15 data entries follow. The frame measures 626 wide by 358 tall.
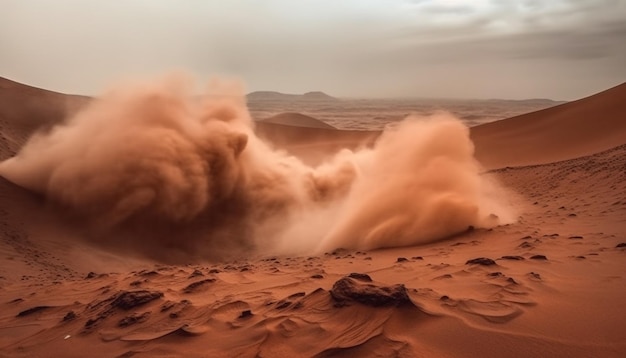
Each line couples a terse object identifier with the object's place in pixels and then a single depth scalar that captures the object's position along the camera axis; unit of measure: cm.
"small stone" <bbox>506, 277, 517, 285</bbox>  348
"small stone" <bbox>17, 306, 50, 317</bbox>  413
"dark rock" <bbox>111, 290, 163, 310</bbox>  374
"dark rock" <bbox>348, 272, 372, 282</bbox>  357
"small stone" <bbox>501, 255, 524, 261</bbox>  444
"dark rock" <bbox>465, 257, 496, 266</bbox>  423
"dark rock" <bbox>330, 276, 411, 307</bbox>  301
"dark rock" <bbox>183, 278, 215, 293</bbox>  421
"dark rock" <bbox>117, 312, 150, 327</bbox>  340
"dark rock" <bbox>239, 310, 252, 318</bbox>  326
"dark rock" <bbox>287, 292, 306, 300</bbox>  355
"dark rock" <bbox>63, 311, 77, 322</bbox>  376
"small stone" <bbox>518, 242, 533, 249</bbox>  511
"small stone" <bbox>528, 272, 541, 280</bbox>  365
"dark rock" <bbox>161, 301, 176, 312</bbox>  360
